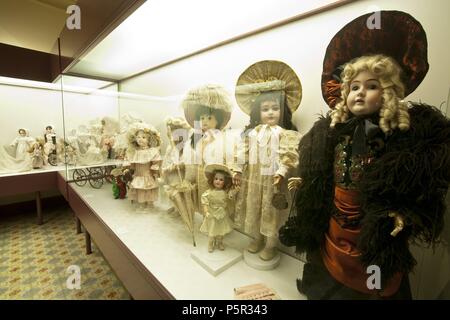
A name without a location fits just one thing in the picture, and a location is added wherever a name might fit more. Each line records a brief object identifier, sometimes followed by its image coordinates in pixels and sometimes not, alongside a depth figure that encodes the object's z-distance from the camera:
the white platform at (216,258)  0.83
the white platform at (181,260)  0.73
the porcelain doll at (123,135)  1.47
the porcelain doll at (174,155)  1.15
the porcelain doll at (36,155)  2.46
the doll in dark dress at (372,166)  0.48
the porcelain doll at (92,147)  1.92
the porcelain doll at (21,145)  2.44
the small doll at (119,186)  1.68
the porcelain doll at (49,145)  2.59
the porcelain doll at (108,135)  1.76
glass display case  0.69
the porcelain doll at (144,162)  1.40
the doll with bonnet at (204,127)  0.95
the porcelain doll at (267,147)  0.78
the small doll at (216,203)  0.92
